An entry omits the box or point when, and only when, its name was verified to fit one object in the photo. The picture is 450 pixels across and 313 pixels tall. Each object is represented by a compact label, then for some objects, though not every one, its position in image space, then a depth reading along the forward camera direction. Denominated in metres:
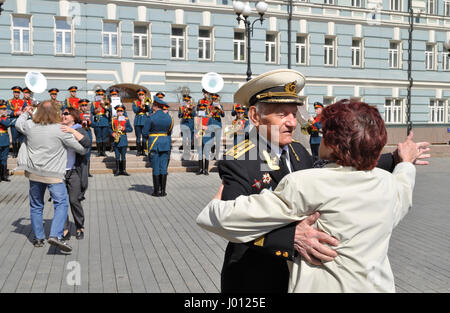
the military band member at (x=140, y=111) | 16.38
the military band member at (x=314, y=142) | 15.47
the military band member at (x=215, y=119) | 15.93
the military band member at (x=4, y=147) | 13.27
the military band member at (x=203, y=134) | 15.37
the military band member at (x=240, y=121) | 14.67
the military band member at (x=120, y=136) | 14.24
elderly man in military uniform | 2.04
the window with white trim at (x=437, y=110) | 29.91
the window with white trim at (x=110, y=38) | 22.56
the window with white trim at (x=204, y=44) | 24.41
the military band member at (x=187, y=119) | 16.91
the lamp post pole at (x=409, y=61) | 28.53
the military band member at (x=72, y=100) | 16.17
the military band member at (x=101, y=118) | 16.19
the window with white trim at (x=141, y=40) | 23.16
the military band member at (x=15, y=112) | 15.12
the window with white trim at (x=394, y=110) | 28.80
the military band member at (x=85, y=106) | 15.12
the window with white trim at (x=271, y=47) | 25.98
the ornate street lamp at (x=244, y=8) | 17.34
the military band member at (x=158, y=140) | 11.22
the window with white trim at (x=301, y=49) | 26.69
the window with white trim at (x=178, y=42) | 23.88
